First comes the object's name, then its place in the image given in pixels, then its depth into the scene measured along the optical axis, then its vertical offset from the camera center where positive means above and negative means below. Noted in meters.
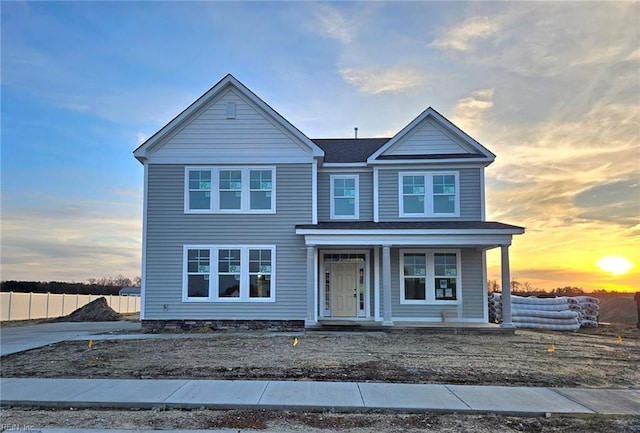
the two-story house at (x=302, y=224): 17.02 +1.58
